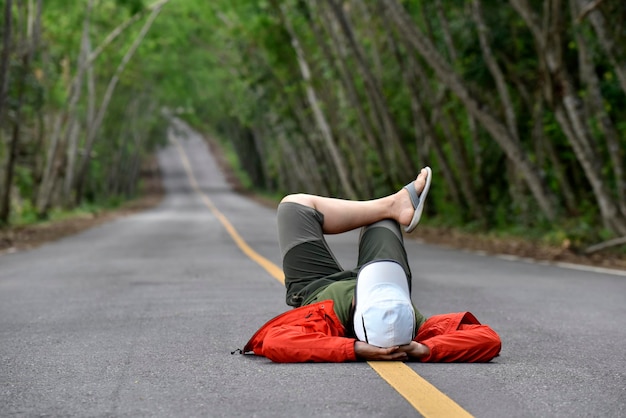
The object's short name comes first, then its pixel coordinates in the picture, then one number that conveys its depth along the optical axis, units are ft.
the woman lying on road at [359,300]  18.33
